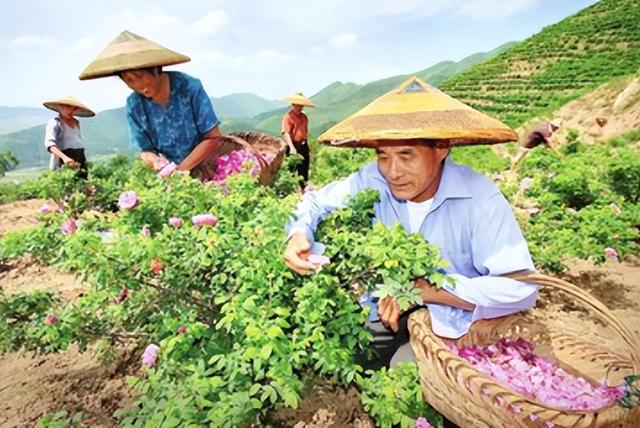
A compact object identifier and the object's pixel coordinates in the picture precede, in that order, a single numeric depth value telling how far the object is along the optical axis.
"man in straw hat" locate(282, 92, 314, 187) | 7.11
